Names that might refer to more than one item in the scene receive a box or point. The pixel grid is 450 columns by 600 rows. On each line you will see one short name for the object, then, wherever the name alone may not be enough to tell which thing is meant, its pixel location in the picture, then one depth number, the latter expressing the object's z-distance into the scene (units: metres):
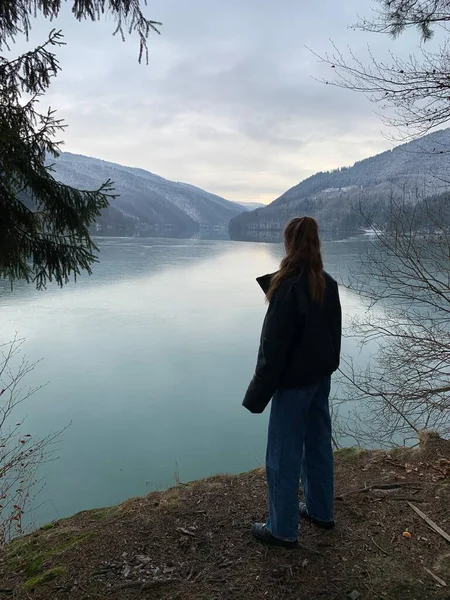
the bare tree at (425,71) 2.98
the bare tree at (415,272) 5.18
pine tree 2.60
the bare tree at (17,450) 6.15
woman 2.12
